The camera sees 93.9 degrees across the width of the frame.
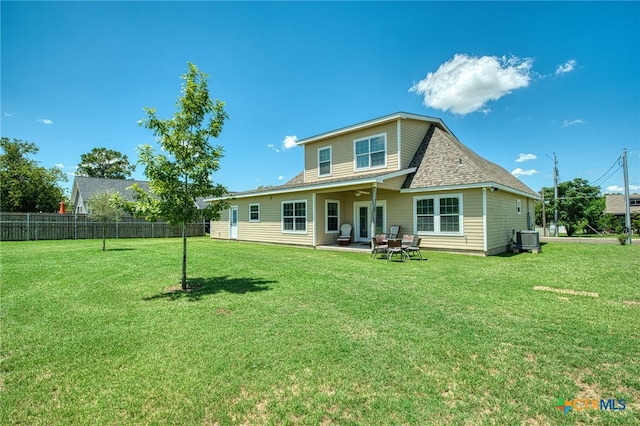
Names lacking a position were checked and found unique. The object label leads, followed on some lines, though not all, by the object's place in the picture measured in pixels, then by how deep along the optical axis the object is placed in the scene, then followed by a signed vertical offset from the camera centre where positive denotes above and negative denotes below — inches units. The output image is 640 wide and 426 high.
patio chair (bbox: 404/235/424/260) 408.3 -35.0
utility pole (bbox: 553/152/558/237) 994.1 +134.7
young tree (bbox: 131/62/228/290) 233.1 +52.8
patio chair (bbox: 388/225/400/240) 513.6 -15.4
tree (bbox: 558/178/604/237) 1040.2 +33.1
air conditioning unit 486.3 -34.7
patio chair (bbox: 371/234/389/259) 433.3 -35.6
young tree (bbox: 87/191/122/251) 550.0 +27.5
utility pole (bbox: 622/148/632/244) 680.4 +93.4
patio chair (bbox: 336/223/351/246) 568.0 -27.2
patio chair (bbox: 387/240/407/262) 395.9 -34.4
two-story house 459.5 +48.3
